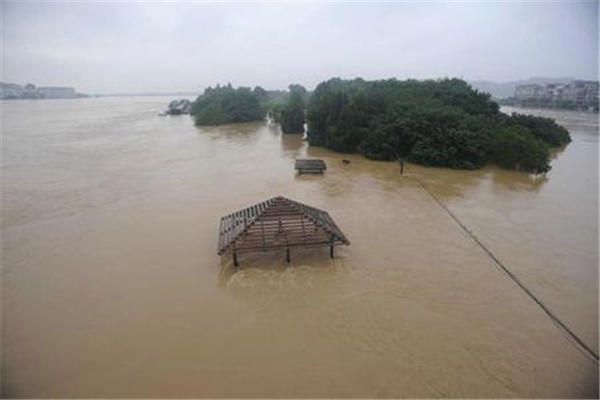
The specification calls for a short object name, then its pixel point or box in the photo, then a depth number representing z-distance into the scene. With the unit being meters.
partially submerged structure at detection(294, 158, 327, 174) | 20.06
